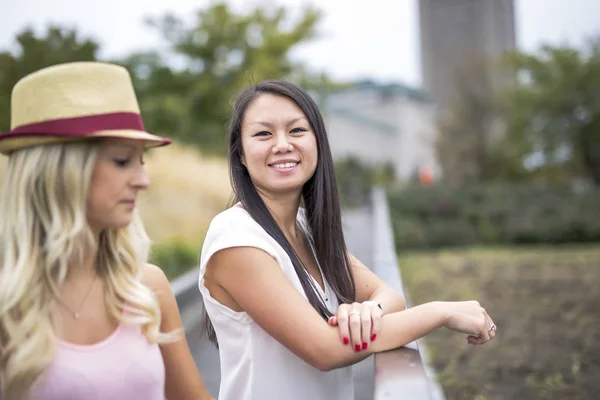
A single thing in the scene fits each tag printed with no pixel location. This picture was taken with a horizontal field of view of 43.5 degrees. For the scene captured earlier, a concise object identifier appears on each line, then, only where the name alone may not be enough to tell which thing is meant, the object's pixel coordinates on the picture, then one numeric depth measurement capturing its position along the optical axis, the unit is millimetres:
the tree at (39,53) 13875
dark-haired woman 2170
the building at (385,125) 57031
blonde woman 1683
